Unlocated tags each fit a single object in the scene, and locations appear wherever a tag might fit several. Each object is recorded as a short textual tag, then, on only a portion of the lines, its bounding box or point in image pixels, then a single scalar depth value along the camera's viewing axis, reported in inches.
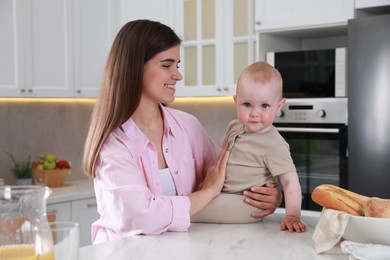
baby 69.7
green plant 152.1
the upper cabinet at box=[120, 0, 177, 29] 158.2
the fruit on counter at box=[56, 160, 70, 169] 153.9
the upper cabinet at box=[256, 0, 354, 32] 124.3
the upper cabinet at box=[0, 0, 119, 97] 142.9
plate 49.6
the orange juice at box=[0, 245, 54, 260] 38.5
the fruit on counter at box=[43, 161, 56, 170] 150.5
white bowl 53.8
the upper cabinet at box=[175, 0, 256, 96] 146.4
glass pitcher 38.7
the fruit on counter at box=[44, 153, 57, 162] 152.7
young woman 68.4
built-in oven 125.3
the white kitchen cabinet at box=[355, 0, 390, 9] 118.1
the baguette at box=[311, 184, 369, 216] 56.9
